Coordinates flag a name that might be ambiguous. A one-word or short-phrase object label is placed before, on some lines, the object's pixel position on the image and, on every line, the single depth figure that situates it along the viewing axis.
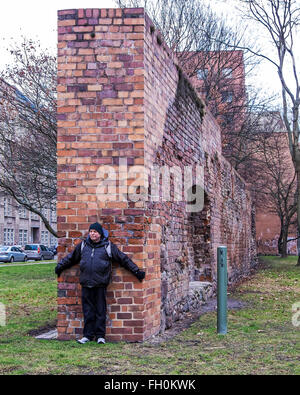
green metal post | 6.93
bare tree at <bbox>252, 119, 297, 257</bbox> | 26.52
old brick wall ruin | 6.39
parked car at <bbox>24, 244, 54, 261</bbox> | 39.94
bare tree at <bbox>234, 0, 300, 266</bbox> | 22.28
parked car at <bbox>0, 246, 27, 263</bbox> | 35.00
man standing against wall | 6.11
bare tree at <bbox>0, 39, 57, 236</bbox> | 17.91
